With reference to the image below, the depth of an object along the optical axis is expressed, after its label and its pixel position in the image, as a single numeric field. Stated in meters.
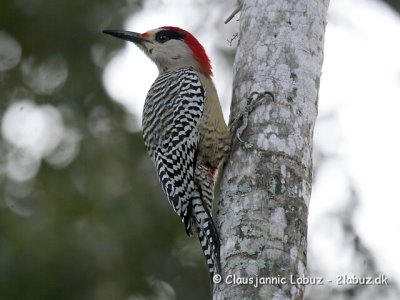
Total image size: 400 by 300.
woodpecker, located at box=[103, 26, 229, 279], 8.99
